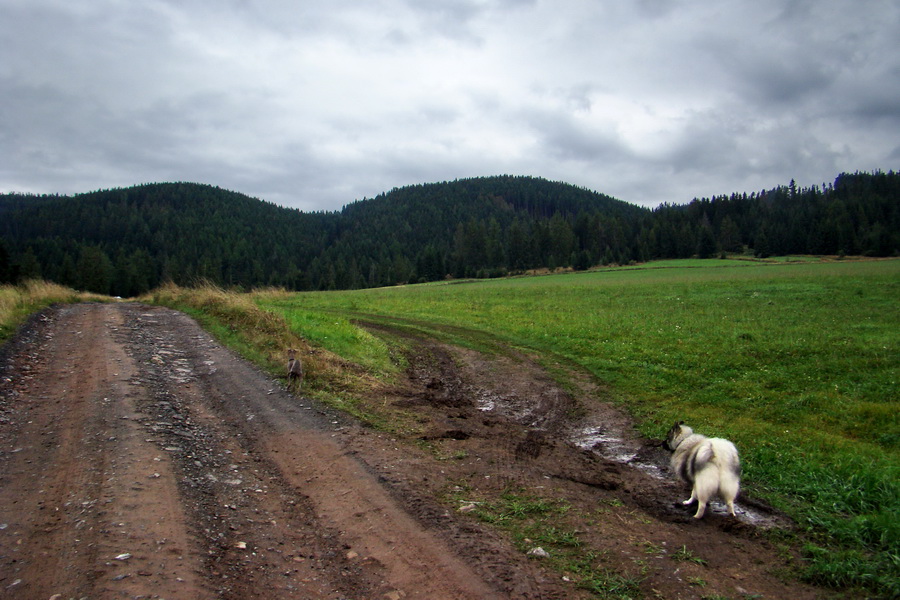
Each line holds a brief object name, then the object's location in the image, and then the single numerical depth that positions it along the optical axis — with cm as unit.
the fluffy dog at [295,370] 1049
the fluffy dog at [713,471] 605
